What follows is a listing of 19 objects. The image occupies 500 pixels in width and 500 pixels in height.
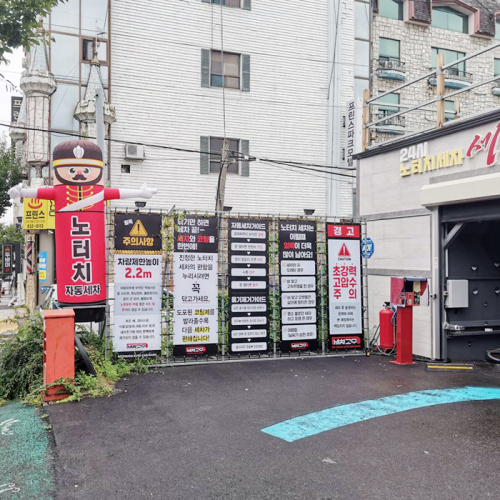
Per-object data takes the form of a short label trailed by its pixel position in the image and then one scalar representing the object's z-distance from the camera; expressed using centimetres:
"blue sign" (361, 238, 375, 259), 1138
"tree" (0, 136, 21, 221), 2575
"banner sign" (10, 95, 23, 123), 3161
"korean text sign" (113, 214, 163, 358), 912
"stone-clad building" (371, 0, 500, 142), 2503
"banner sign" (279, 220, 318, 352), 1027
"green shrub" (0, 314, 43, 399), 755
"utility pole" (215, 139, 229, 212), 1666
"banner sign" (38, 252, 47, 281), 1942
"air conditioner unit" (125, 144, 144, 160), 1833
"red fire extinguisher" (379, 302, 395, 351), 1032
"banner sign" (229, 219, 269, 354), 997
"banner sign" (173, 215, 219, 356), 954
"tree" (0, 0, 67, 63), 780
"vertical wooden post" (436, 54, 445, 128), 1005
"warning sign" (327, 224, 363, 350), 1059
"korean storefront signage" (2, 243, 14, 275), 2975
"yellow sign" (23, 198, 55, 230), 1953
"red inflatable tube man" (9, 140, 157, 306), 859
